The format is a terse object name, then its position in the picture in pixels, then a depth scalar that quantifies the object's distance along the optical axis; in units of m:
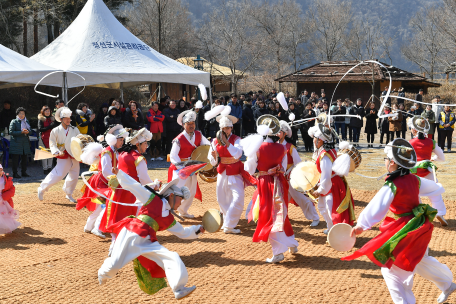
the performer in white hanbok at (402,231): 4.20
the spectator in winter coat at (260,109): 15.86
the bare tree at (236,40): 34.91
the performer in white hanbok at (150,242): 4.14
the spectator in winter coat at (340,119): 15.33
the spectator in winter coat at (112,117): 12.45
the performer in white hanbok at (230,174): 7.02
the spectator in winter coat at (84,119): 12.22
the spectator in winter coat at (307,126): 15.05
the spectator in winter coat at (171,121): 14.02
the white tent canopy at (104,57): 12.84
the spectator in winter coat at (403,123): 16.17
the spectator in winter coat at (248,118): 15.88
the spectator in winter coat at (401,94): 23.84
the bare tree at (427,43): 50.41
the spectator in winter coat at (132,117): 12.91
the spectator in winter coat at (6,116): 13.46
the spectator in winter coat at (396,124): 15.72
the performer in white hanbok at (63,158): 8.84
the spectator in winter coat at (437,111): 15.53
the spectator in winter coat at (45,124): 11.20
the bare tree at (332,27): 55.97
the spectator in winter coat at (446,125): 15.36
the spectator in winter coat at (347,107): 16.22
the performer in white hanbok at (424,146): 7.28
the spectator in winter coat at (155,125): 13.95
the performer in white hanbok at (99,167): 6.30
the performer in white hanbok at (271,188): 5.83
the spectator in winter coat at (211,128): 14.96
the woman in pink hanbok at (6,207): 6.91
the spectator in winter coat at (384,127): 15.93
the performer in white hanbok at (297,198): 7.35
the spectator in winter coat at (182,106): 14.53
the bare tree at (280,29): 52.41
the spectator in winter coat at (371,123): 15.70
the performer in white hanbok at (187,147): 7.53
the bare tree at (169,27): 41.88
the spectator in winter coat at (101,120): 13.54
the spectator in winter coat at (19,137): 11.16
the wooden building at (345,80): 28.39
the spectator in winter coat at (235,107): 15.35
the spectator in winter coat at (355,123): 15.94
